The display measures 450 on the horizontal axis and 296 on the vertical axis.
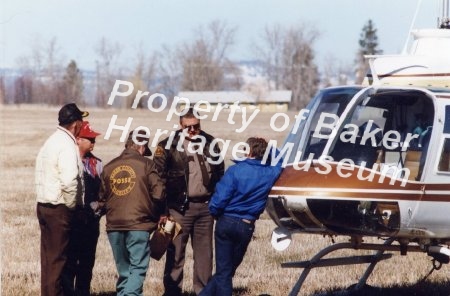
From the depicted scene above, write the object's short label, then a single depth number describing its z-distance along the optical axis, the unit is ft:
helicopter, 29.99
